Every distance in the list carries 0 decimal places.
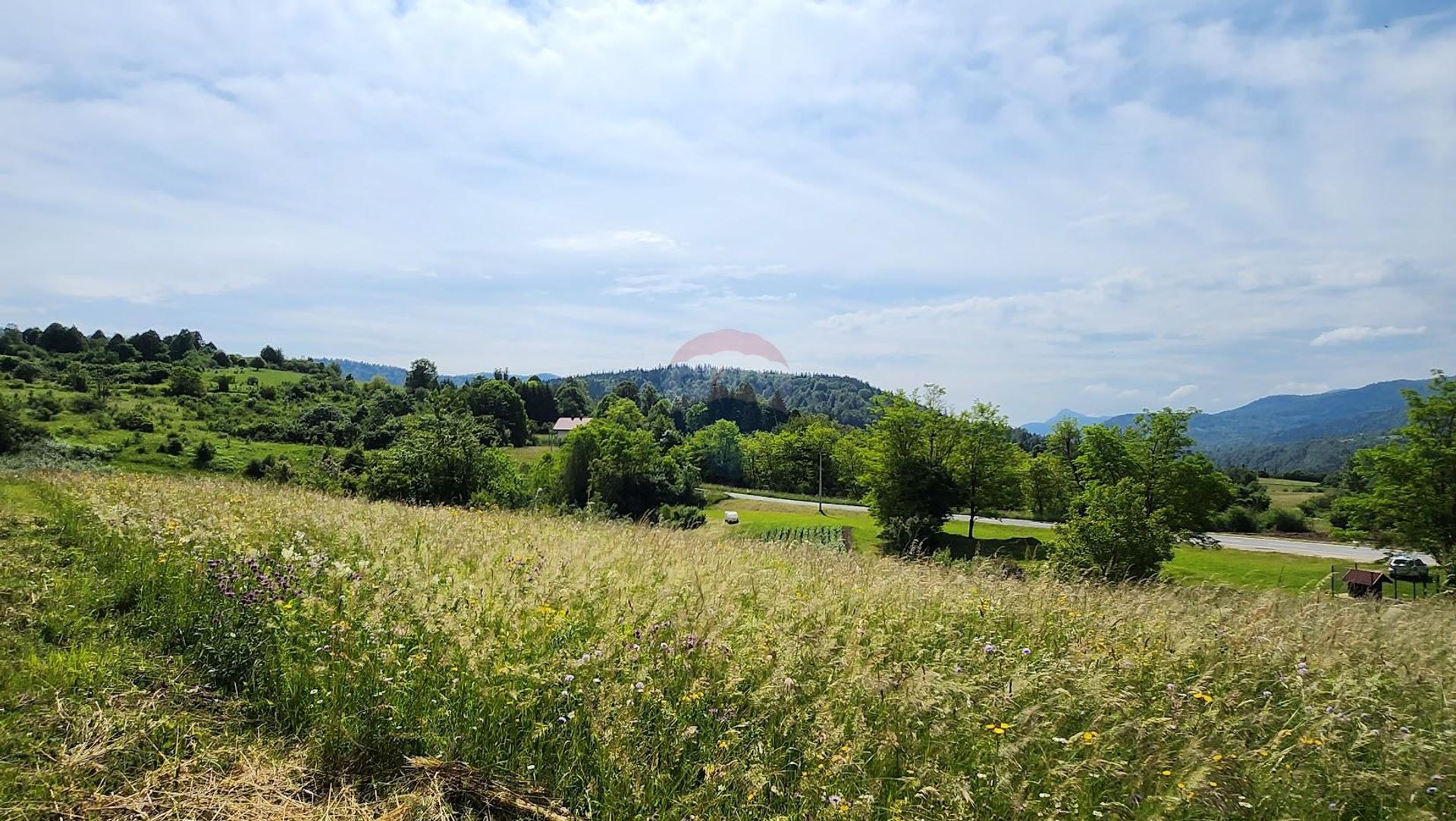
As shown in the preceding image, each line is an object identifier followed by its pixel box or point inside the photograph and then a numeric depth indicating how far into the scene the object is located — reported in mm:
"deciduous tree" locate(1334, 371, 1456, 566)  34531
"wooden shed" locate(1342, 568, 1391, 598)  19328
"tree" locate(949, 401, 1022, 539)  53688
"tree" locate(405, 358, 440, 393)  158500
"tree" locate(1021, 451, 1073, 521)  62531
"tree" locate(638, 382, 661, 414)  169250
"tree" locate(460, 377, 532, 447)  126750
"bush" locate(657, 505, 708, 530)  49888
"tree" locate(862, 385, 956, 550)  50875
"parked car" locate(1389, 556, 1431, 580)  32906
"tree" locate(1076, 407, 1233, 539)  39188
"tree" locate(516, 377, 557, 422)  163750
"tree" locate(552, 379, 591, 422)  180875
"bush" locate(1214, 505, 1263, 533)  71250
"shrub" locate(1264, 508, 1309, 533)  69062
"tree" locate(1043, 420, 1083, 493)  66438
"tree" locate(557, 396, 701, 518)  66938
